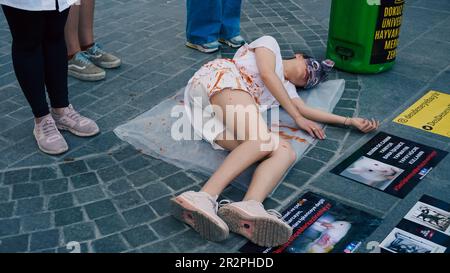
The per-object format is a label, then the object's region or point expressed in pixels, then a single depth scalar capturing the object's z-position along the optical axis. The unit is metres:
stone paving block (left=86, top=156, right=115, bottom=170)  2.82
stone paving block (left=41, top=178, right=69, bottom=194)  2.62
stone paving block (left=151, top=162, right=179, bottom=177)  2.76
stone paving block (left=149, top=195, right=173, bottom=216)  2.47
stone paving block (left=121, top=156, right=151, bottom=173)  2.80
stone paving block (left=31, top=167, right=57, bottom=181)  2.73
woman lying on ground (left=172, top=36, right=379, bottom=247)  2.23
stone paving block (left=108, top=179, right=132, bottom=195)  2.61
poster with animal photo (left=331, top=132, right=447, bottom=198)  2.67
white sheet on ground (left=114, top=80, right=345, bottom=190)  2.82
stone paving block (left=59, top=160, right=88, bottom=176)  2.77
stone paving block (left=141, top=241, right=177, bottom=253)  2.23
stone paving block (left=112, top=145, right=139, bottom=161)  2.90
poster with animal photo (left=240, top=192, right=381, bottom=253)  2.25
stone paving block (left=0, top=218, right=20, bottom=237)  2.34
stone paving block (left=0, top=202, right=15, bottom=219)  2.45
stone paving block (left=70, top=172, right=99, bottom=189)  2.66
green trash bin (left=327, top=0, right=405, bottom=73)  3.62
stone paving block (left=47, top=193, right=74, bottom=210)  2.51
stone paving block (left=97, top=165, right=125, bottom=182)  2.72
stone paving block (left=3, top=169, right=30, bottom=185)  2.70
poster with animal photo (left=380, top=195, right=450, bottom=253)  2.24
